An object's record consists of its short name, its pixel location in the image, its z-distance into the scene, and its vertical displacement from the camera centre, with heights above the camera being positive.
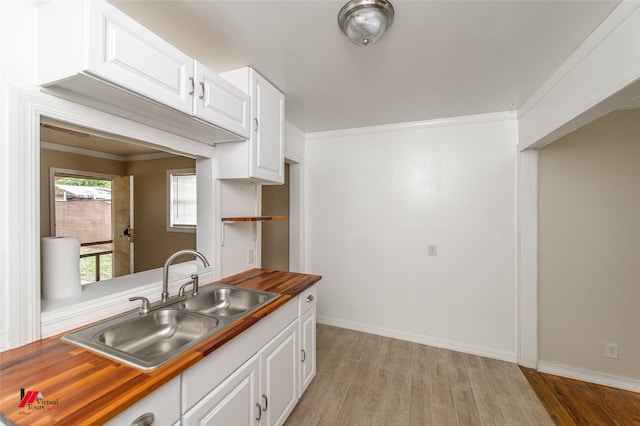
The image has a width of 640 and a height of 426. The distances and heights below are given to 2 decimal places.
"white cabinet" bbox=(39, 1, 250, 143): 0.92 +0.59
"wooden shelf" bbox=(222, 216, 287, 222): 1.91 -0.05
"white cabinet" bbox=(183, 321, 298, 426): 1.06 -0.88
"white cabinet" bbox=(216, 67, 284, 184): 1.75 +0.51
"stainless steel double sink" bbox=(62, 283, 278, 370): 0.94 -0.53
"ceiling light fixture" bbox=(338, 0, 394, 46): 1.16 +0.91
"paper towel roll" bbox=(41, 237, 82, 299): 1.17 -0.25
